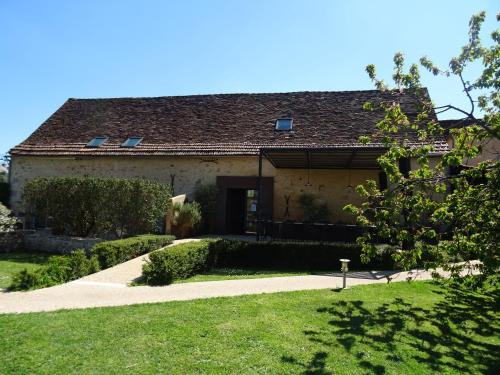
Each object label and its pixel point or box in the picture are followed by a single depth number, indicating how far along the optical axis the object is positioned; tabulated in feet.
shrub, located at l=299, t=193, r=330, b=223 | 46.09
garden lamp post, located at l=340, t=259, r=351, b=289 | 25.51
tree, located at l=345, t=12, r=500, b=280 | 15.28
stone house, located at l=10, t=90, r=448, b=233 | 48.49
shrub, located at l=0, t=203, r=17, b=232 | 39.52
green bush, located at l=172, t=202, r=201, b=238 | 43.11
